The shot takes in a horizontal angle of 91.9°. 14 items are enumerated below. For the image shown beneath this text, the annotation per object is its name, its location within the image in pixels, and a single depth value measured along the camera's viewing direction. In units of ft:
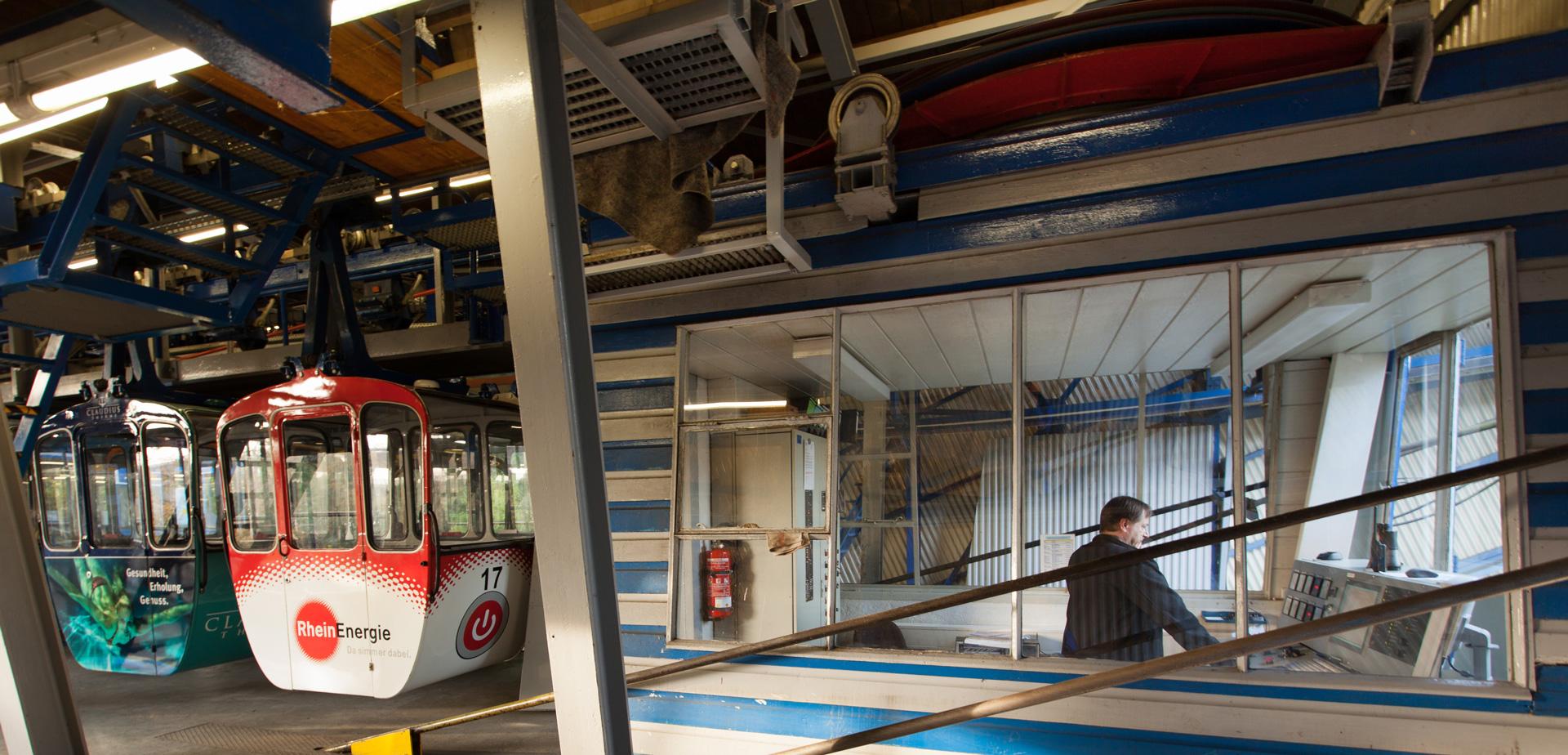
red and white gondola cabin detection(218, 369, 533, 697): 16.92
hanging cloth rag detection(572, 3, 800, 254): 8.45
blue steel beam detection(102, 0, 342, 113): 4.40
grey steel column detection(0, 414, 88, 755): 6.35
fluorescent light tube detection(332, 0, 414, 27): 6.43
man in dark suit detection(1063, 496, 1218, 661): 11.08
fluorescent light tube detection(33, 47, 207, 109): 5.64
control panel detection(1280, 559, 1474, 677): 10.02
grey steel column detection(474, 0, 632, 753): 5.29
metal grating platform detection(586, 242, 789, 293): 11.48
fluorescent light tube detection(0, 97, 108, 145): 6.60
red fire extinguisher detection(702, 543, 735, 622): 14.20
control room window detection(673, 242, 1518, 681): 10.75
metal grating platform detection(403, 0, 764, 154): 6.86
